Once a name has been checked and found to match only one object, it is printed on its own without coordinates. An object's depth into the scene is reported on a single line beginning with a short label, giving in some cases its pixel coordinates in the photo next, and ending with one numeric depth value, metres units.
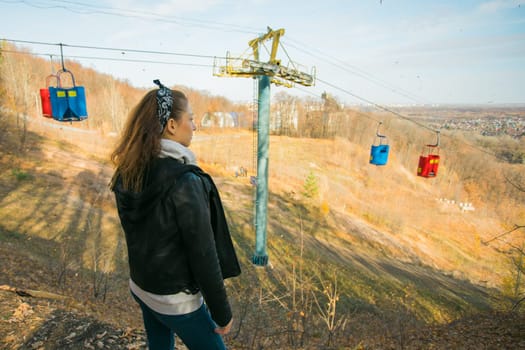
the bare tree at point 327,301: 7.46
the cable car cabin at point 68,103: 6.07
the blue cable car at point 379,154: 9.76
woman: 1.22
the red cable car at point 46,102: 6.33
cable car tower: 8.34
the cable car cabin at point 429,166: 10.12
